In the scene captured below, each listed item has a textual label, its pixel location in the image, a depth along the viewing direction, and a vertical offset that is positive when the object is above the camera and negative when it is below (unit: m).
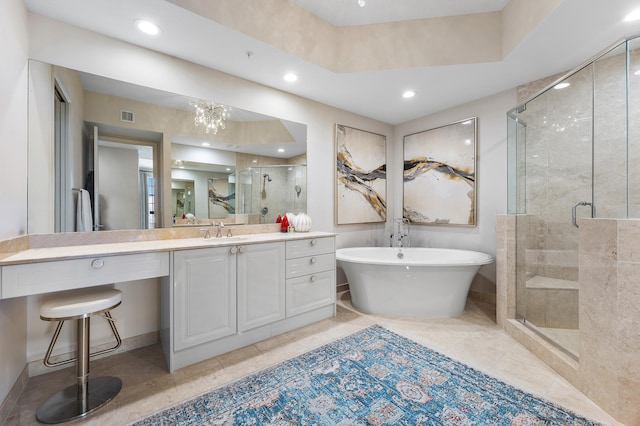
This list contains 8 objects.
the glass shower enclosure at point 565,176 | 2.05 +0.30
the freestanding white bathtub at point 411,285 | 2.65 -0.75
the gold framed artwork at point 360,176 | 3.53 +0.50
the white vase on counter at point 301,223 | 2.91 -0.12
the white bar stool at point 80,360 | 1.45 -0.88
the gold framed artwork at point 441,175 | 3.30 +0.48
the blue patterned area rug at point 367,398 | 1.44 -1.11
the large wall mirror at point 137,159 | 1.82 +0.45
